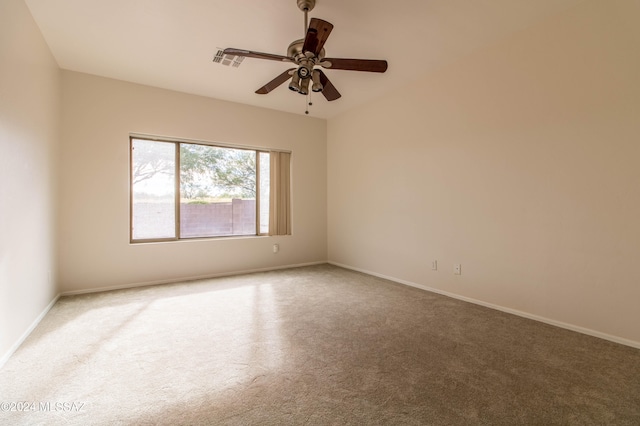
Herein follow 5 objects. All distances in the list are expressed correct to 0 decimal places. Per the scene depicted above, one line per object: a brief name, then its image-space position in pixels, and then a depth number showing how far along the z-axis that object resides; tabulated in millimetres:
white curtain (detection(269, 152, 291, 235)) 5035
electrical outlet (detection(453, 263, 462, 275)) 3442
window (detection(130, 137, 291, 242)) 4141
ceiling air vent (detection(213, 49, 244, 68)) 3162
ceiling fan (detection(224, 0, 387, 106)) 2178
